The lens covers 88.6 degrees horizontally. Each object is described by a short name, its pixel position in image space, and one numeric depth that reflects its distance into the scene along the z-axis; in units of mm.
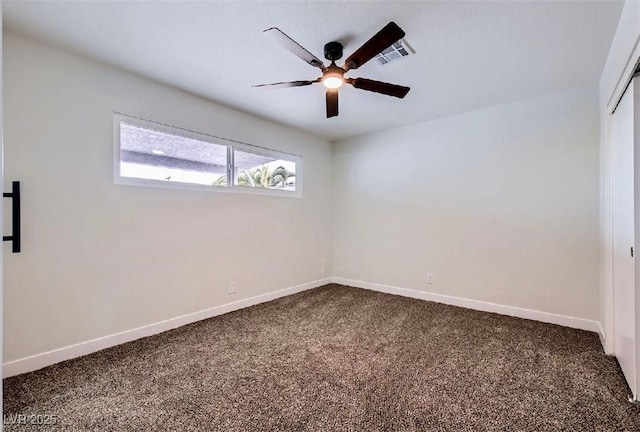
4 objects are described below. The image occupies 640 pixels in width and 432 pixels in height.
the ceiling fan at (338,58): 1999
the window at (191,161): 2971
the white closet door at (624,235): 2137
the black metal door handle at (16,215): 1875
